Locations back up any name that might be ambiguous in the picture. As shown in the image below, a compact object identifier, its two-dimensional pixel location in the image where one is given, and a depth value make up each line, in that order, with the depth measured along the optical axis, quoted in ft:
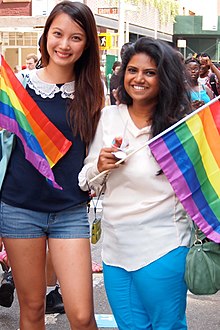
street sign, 99.09
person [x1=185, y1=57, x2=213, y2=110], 24.83
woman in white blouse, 9.97
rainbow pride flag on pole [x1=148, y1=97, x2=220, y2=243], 10.25
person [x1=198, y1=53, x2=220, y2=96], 29.48
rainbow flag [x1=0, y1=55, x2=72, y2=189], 10.87
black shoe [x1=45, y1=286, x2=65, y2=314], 15.64
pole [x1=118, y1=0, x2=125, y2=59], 83.22
